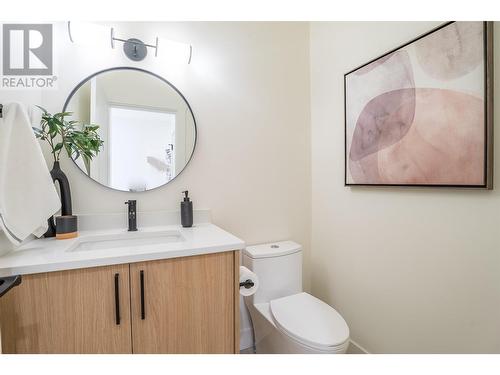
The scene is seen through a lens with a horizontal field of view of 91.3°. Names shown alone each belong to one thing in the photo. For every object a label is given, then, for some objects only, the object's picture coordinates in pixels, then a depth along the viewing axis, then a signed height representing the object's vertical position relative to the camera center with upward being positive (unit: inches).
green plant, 44.5 +9.2
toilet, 42.1 -26.3
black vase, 45.7 -0.6
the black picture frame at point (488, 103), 34.4 +11.1
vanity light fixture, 48.9 +30.4
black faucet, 50.4 -6.7
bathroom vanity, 31.0 -16.2
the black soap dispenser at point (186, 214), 53.7 -6.8
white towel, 33.1 +0.4
